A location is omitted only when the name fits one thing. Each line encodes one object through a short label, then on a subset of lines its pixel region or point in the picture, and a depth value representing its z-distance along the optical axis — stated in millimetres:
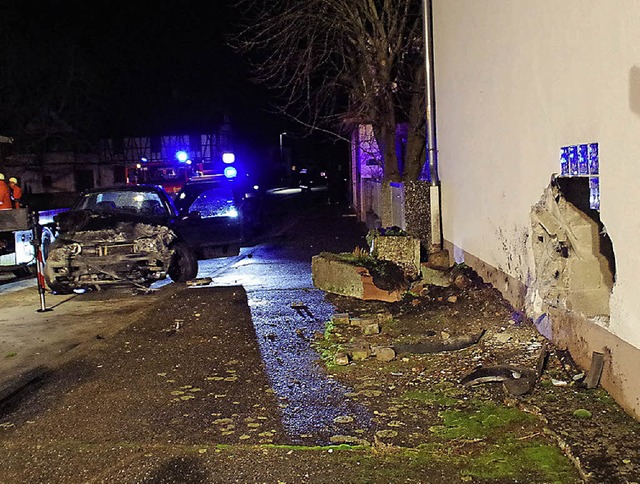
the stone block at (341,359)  6637
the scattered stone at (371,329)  7738
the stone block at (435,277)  9617
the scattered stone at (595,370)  5074
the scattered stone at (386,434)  4816
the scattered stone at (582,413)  4730
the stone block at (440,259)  10923
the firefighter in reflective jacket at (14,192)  13945
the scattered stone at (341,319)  8219
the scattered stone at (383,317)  8212
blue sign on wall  5117
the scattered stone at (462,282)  8830
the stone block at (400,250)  10562
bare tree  14953
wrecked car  10664
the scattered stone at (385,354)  6641
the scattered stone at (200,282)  11961
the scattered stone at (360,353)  6758
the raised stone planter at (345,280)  9594
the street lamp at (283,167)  74438
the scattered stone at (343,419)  5168
